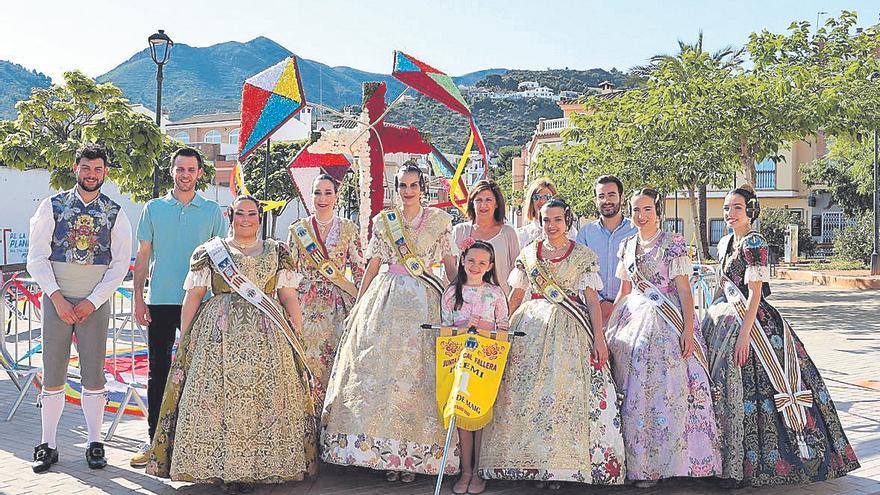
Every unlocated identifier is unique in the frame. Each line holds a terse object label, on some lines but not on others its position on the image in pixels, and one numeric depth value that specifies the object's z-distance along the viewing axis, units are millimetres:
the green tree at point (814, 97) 12766
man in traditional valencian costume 5121
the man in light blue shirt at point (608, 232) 5715
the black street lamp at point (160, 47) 14359
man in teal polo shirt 5258
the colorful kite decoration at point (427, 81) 6297
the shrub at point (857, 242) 26047
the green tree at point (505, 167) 71625
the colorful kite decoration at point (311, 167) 7289
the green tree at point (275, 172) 44281
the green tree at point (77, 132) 16688
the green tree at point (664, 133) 13242
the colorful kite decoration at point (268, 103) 6059
